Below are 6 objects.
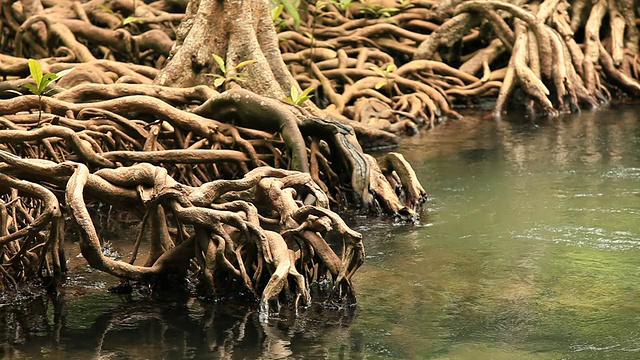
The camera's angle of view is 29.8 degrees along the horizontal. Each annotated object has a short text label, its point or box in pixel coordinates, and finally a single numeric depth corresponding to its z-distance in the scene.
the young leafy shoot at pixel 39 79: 9.90
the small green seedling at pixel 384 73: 15.93
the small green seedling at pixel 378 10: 18.52
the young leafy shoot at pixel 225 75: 11.90
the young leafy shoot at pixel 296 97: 11.80
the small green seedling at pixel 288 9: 13.95
